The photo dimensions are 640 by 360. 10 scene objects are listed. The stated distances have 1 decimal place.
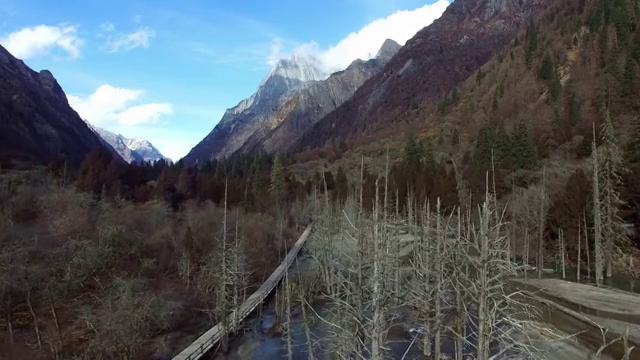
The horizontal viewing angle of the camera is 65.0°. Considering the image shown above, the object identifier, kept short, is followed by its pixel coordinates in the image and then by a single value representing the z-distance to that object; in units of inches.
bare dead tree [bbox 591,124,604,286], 1863.9
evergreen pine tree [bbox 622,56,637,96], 3437.5
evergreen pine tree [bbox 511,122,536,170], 3314.5
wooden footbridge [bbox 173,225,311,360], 1280.8
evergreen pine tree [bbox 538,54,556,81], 4913.9
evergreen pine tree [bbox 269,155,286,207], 4352.9
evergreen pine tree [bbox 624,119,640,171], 2267.5
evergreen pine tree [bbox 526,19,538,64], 5652.1
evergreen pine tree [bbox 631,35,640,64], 3885.3
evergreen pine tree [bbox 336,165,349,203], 3919.5
